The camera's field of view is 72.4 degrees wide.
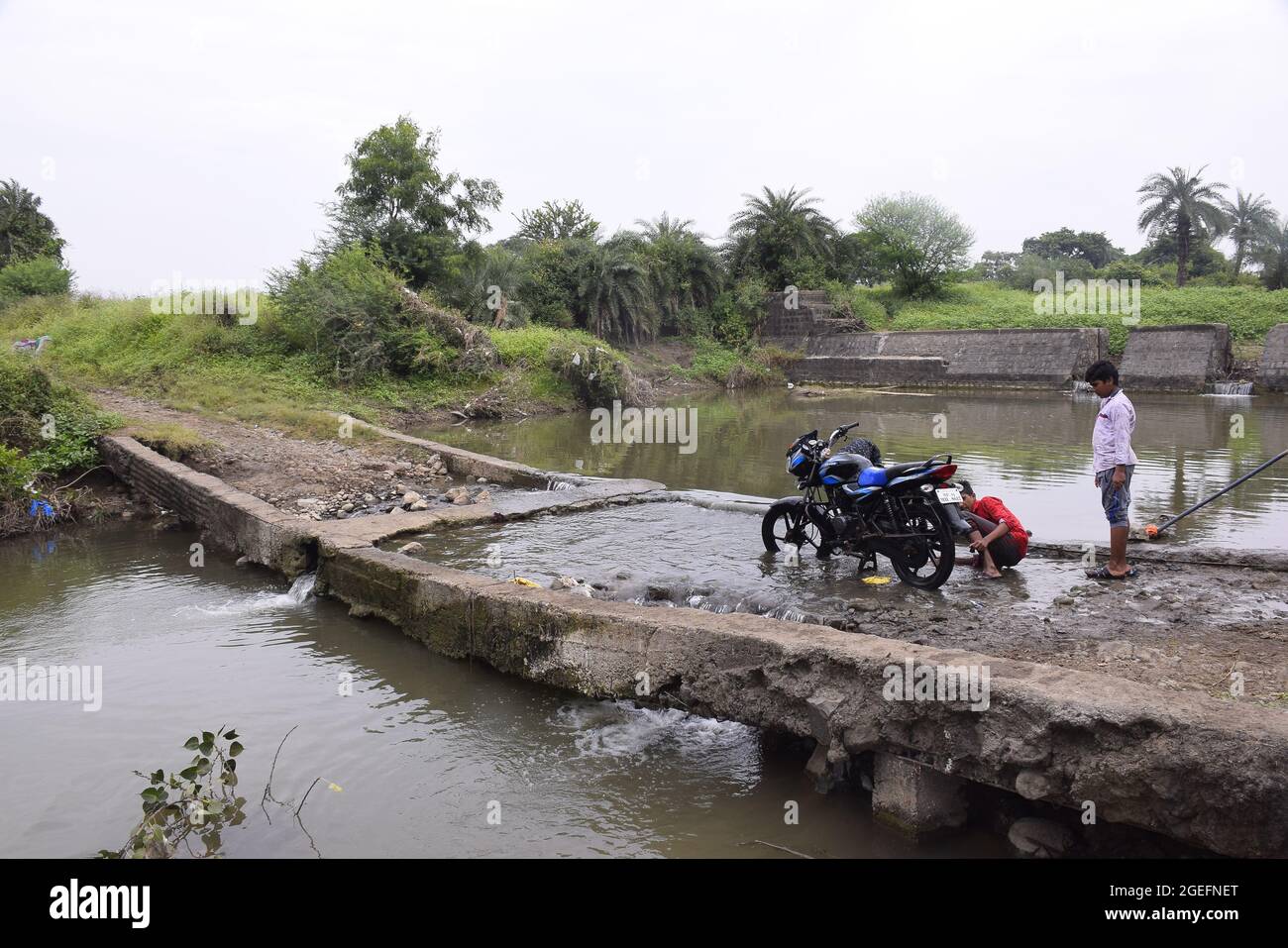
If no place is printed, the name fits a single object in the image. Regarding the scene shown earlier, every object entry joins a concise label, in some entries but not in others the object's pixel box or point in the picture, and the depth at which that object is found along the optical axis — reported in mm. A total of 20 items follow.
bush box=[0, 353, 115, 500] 11445
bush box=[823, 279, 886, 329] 38219
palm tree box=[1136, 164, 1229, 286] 42781
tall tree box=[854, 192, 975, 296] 42469
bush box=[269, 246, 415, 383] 22094
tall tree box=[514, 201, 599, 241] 38406
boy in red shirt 6207
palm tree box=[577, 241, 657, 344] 32406
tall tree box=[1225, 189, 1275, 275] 45094
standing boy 6016
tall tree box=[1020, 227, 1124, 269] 61844
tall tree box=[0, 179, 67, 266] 36531
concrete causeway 3041
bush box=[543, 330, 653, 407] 23672
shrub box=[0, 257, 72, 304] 30516
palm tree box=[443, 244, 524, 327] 28016
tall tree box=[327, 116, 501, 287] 26953
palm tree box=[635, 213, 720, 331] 36594
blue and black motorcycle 5910
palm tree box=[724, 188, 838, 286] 39062
